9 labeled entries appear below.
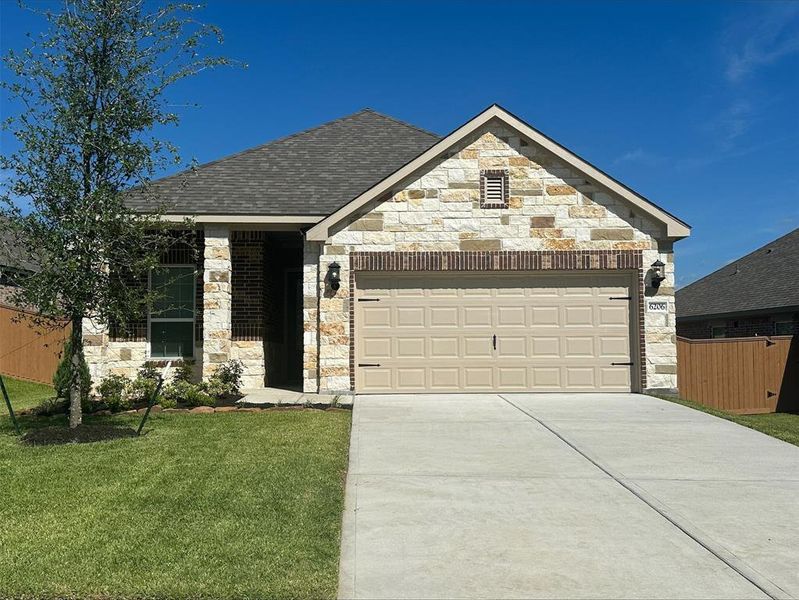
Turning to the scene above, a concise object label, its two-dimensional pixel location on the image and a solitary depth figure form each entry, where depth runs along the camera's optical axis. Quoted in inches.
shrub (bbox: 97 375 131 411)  444.1
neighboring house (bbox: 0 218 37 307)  336.8
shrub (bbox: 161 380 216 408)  450.9
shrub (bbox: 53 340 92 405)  469.7
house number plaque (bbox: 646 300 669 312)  513.0
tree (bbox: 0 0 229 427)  335.0
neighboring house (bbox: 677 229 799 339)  820.0
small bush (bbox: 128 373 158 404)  472.1
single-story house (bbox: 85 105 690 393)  511.8
